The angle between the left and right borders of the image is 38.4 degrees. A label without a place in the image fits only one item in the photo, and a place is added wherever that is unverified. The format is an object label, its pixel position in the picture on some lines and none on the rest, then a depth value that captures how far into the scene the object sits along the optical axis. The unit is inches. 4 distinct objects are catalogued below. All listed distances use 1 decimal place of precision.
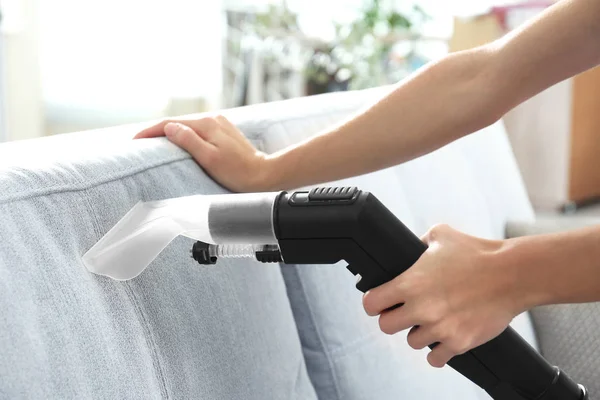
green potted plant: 162.7
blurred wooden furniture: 166.7
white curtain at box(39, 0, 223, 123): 200.8
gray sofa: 25.6
